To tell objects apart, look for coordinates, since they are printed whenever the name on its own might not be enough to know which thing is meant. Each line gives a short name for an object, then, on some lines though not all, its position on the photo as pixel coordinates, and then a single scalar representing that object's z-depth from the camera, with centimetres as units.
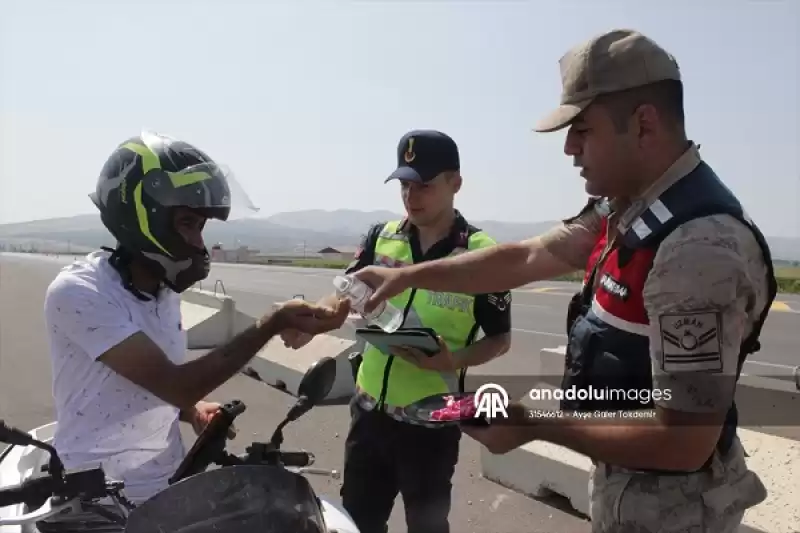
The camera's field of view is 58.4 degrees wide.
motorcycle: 174
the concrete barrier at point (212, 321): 1139
